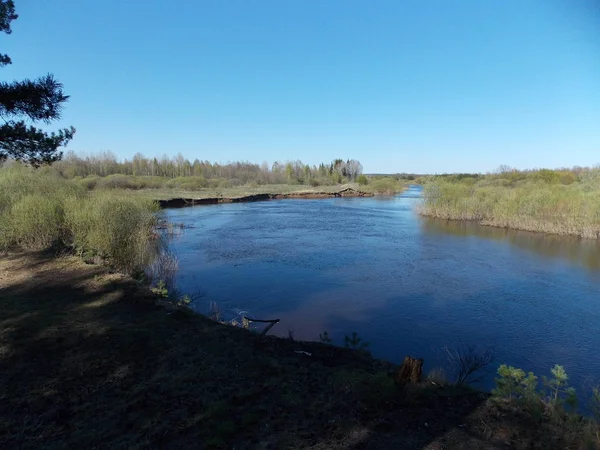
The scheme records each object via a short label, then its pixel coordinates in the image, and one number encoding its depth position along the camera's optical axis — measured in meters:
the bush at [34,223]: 11.45
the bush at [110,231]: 10.84
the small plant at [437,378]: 4.55
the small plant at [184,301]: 8.52
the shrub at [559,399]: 3.66
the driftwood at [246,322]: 7.24
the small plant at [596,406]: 3.77
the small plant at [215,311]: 8.02
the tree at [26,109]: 5.57
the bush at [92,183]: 35.88
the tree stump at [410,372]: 4.33
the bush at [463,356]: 5.98
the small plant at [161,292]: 8.19
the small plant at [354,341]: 5.73
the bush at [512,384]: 3.91
